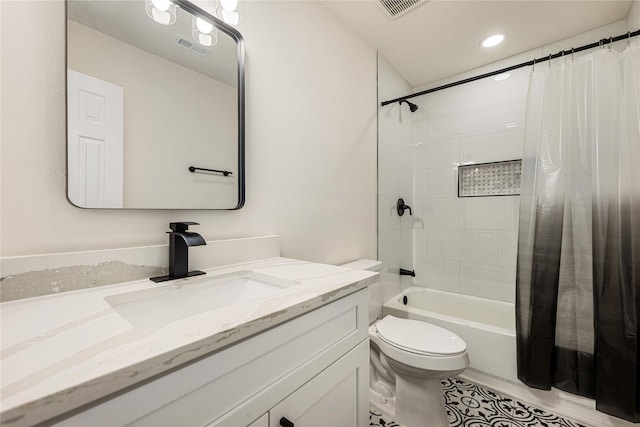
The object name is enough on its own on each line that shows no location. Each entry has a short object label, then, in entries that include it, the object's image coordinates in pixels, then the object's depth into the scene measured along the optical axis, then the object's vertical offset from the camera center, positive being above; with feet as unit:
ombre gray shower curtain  4.28 -0.33
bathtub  5.38 -2.56
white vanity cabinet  1.34 -1.14
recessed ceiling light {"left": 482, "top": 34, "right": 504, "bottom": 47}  6.14 +4.08
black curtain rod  4.49 +3.03
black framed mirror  2.48 +1.13
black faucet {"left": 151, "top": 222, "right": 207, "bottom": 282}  2.67 -0.43
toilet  4.21 -2.56
